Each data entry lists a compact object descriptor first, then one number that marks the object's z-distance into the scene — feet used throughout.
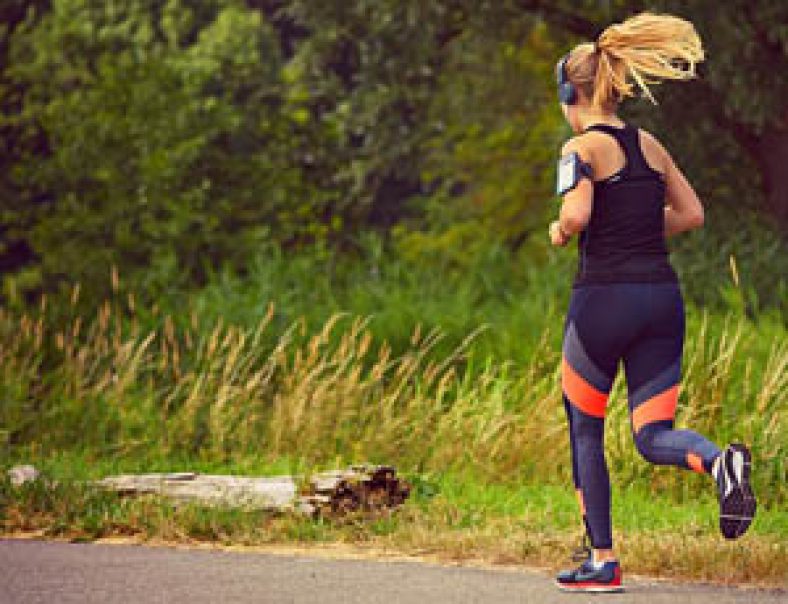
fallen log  55.98
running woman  41.83
